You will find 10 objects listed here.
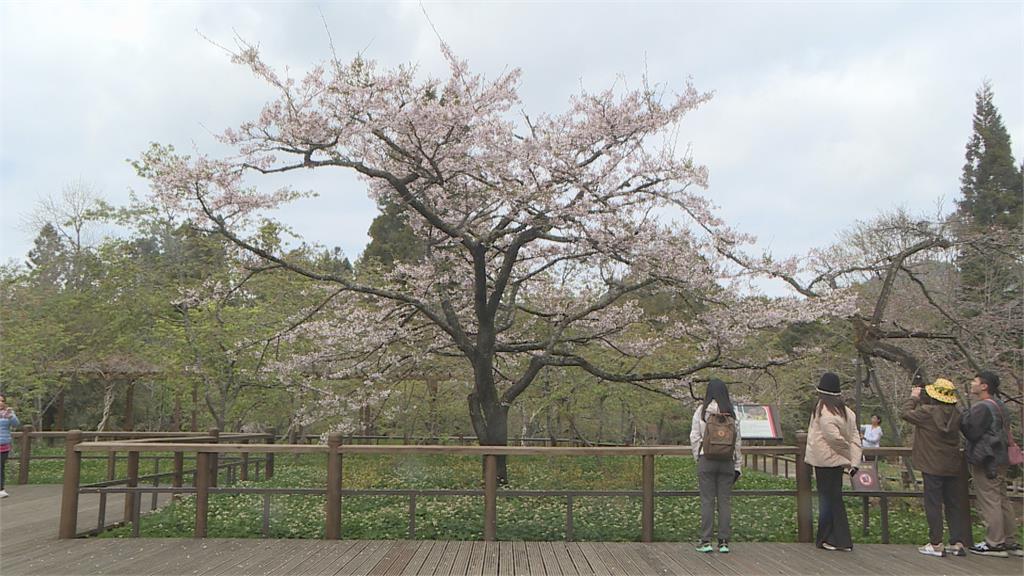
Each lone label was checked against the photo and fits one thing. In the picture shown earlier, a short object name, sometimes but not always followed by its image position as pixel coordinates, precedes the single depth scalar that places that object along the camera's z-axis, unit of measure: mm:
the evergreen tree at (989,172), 30250
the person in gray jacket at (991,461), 5602
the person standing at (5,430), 9445
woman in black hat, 5621
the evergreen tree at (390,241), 27578
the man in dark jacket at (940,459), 5695
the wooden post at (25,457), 11688
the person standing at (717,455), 5531
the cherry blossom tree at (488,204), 9023
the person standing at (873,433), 13398
